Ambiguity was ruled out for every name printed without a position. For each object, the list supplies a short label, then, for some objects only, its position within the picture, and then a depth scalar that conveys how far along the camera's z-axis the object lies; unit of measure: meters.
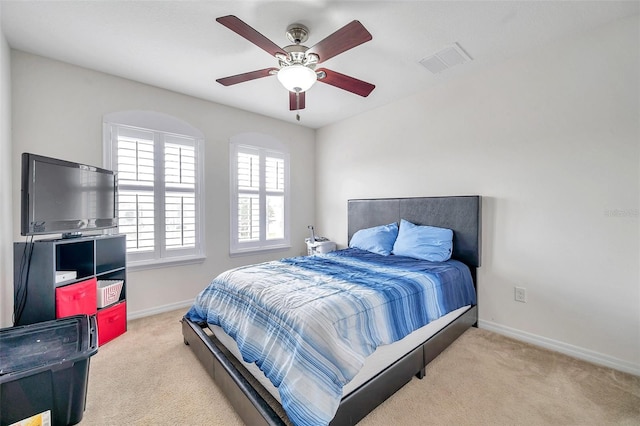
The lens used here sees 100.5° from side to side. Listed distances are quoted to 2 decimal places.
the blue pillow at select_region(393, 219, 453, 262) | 2.78
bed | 1.44
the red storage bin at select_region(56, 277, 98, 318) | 2.10
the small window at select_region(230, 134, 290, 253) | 3.83
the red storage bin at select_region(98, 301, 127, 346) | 2.46
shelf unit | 2.06
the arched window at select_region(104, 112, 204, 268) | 2.97
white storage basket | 2.48
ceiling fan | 1.62
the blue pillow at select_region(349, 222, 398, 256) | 3.24
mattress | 1.52
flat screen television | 1.95
